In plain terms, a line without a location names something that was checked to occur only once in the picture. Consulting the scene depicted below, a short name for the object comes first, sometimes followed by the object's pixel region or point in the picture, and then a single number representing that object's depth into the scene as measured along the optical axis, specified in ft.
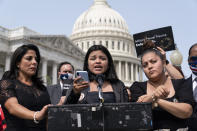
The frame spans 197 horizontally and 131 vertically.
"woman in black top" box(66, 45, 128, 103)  12.06
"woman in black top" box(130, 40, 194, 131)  9.74
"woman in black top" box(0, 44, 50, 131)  10.80
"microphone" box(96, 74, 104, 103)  11.29
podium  8.37
